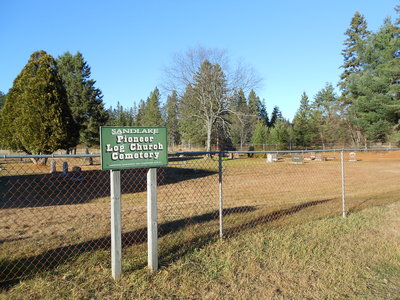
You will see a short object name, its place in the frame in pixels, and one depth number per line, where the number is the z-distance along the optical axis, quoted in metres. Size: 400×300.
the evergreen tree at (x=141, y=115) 78.62
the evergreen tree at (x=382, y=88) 26.48
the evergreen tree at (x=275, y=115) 78.97
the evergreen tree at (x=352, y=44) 46.16
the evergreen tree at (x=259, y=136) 47.56
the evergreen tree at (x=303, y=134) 48.28
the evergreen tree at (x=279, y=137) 46.12
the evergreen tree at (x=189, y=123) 34.38
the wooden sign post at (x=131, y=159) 2.94
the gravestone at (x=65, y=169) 13.68
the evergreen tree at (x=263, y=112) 81.40
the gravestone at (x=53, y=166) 12.87
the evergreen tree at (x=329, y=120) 45.69
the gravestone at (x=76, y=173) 13.26
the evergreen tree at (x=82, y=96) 28.55
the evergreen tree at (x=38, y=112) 17.56
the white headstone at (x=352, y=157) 27.72
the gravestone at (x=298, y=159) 24.16
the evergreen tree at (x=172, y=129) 65.94
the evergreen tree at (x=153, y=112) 64.96
